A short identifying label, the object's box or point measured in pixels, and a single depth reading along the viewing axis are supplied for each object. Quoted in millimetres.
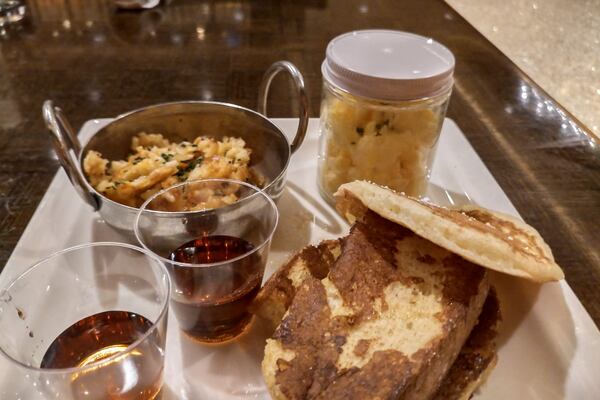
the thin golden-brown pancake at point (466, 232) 206
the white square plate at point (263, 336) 212
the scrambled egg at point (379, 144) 277
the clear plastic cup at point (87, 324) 176
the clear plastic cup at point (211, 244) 216
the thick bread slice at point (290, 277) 224
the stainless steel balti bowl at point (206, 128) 289
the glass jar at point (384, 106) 263
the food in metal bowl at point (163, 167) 268
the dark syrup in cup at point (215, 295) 213
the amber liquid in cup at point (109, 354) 176
